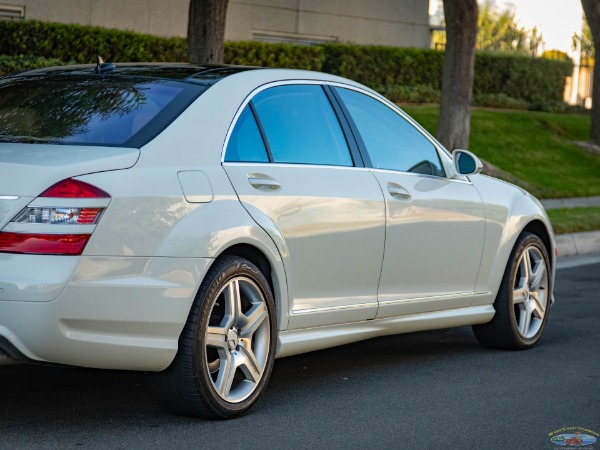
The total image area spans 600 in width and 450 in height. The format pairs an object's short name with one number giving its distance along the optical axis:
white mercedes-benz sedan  4.72
